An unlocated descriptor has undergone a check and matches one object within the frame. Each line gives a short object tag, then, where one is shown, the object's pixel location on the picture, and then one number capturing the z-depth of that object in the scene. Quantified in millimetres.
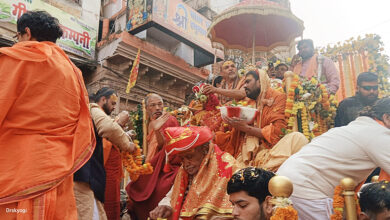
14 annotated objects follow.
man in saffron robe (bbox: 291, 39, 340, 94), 5602
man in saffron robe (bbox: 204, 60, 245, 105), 4930
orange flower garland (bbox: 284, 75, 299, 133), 3910
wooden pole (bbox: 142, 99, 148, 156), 6058
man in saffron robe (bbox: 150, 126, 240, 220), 2678
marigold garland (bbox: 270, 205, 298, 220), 1779
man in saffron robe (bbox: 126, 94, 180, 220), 4453
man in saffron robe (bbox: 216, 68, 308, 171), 3525
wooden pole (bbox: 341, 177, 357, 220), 2025
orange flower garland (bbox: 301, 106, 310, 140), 3907
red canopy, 7009
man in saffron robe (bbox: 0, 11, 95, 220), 2080
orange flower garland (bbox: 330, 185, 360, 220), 2117
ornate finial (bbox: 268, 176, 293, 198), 1816
